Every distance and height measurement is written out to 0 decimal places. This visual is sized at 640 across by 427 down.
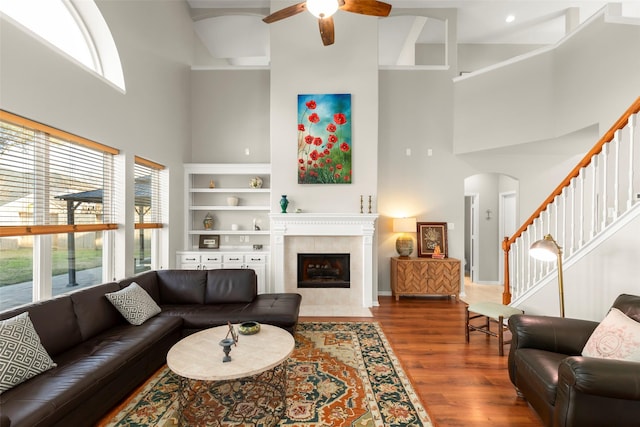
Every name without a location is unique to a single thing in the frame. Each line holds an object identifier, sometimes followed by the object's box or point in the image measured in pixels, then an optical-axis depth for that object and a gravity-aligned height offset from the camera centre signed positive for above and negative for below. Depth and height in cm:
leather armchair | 163 -98
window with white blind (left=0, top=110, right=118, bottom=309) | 248 +5
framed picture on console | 561 -45
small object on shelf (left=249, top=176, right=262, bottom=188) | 543 +54
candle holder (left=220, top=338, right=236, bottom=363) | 216 -95
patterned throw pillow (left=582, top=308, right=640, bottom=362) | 189 -80
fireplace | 495 -56
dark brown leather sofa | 179 -103
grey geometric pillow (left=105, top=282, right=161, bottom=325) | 297 -88
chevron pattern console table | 525 -107
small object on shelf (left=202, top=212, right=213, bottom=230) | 551 -14
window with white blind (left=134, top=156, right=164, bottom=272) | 421 +5
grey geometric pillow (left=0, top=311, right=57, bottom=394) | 183 -86
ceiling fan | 255 +184
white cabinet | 506 -77
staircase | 267 -1
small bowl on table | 262 -97
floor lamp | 275 -35
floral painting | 502 +120
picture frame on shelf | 548 -48
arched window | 281 +186
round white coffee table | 208 -126
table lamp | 538 -31
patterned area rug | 217 -143
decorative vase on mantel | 495 +17
